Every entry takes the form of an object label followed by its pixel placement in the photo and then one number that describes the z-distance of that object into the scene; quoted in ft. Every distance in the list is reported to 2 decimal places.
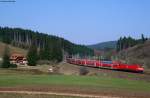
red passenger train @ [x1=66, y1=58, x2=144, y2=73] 316.23
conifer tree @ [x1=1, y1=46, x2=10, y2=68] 487.78
